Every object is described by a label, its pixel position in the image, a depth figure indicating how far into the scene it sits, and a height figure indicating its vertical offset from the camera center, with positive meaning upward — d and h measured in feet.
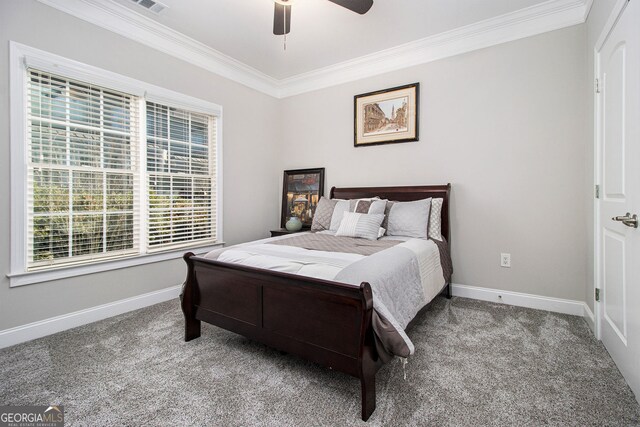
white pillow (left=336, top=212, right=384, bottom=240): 9.61 -0.46
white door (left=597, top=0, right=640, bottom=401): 5.27 +0.39
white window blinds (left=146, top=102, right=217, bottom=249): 10.21 +1.32
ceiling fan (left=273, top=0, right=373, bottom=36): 7.03 +5.00
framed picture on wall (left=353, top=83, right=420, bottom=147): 11.50 +3.85
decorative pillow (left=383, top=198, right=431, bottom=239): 9.70 -0.24
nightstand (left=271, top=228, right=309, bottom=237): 13.13 -0.89
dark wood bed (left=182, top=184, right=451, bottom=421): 4.87 -1.99
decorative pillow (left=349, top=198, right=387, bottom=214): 10.35 +0.20
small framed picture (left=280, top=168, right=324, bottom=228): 13.96 +0.90
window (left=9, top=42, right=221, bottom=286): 7.55 +1.29
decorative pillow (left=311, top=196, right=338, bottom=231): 11.60 -0.13
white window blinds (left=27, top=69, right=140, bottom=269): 7.73 +1.14
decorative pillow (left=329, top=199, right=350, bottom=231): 11.02 -0.05
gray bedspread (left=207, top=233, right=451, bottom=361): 4.98 -1.13
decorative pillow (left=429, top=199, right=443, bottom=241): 9.92 -0.28
